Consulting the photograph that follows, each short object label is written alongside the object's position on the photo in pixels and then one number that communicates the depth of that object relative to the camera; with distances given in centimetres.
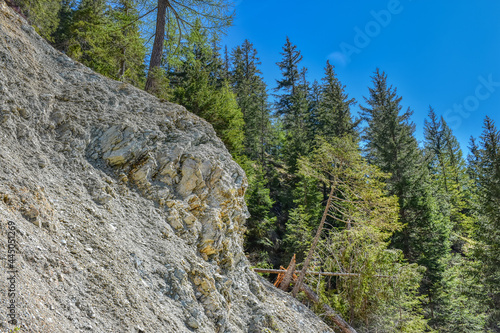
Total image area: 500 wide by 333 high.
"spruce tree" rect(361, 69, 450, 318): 1639
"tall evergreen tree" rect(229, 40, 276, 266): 1877
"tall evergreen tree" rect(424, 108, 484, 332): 1427
